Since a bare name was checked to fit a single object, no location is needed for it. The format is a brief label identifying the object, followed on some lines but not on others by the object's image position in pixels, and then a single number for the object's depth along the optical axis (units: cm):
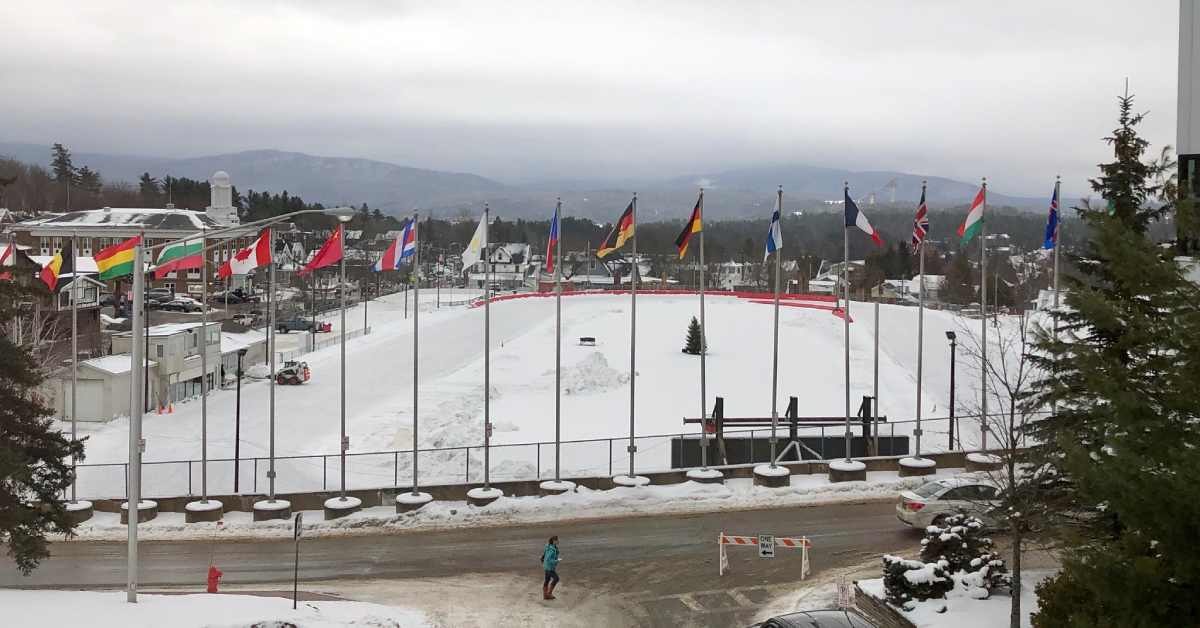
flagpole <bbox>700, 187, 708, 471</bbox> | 3086
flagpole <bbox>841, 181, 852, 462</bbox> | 3024
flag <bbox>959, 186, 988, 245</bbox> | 2994
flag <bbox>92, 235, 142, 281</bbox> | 2531
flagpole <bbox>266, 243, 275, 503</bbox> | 2859
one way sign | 2247
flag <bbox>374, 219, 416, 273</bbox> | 2938
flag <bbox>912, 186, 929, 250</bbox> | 3091
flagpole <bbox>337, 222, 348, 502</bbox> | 2822
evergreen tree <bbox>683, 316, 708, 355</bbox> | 6488
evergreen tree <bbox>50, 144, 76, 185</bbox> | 18750
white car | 2372
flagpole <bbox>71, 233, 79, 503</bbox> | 2934
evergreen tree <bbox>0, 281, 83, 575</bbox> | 1980
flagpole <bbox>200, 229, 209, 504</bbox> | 2820
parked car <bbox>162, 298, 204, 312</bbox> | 9506
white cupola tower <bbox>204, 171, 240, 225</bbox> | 13112
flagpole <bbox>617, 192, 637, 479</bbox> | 2990
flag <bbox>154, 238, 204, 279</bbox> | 2681
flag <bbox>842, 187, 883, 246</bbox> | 2980
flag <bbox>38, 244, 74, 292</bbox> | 2973
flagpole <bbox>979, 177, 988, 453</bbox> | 2853
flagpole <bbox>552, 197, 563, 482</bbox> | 2972
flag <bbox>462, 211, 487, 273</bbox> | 2844
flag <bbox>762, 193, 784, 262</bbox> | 3031
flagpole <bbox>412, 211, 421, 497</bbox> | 2900
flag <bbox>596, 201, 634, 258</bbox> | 2991
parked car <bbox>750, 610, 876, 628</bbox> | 1377
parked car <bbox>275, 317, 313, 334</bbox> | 9281
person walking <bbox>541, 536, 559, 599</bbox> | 2072
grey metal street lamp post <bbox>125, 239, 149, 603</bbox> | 1717
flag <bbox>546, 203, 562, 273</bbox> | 3003
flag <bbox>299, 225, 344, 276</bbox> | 2920
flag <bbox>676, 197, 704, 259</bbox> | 3061
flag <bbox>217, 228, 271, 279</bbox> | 2803
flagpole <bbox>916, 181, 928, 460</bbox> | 3114
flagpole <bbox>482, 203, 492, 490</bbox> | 2916
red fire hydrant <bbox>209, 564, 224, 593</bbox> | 2088
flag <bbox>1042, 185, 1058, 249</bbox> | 2980
